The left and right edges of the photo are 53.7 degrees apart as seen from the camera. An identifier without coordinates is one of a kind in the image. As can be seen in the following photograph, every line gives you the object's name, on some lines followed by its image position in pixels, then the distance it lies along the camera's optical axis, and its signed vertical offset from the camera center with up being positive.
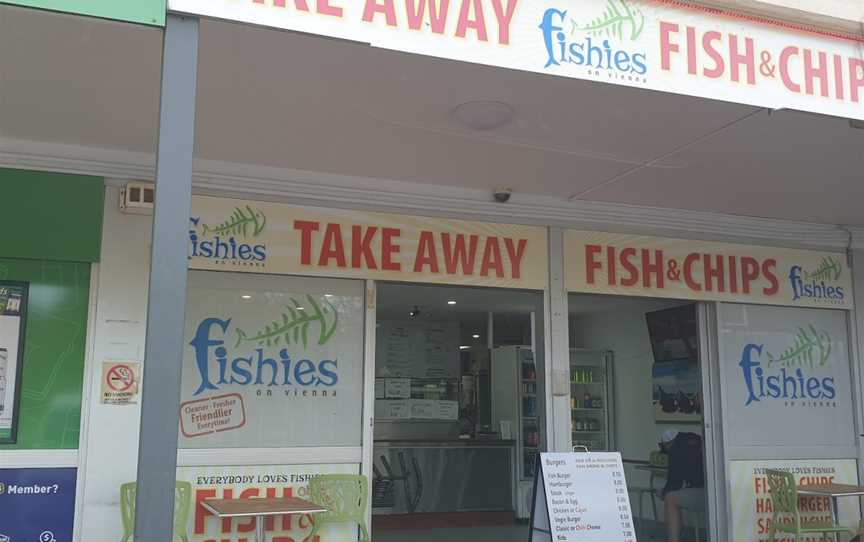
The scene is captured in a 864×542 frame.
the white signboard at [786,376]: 6.93 +0.28
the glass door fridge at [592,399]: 10.22 +0.11
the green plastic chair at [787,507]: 6.27 -0.72
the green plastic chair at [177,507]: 5.07 -0.62
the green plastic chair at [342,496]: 5.57 -0.59
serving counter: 9.16 -0.75
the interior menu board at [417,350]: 11.70 +0.78
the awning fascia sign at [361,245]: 5.68 +1.12
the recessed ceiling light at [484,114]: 4.81 +1.67
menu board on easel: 5.40 -0.59
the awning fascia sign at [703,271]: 6.62 +1.12
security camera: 6.30 +1.56
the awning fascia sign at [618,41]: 3.13 +1.44
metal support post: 2.71 +0.35
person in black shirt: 7.48 -0.63
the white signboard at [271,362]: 5.60 +0.29
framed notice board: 5.10 +0.31
